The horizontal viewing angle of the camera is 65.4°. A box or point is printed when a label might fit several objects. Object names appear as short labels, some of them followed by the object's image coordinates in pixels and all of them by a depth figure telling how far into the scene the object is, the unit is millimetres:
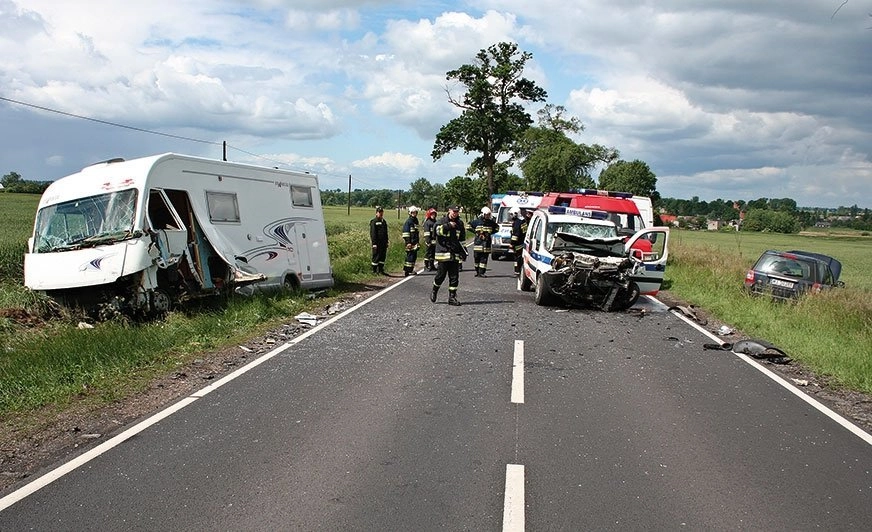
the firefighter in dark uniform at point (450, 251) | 13562
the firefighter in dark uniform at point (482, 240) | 19547
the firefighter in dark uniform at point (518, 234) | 19062
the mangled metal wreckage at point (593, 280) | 13195
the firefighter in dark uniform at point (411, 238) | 19016
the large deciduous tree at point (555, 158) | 61562
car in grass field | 14703
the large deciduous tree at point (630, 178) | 99500
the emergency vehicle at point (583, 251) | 13508
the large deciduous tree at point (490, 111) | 50688
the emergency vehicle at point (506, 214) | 26828
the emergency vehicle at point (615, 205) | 19062
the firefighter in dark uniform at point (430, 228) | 16591
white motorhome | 10281
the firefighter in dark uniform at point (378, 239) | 18891
